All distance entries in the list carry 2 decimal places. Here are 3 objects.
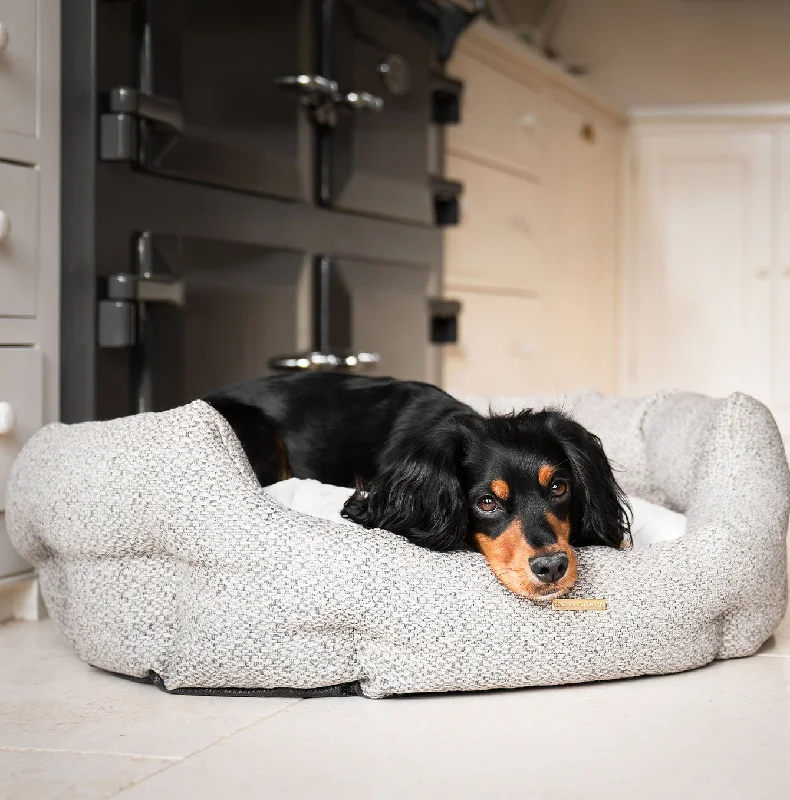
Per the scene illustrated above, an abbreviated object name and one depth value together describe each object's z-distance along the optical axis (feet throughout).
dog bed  5.26
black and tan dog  5.32
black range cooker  7.22
